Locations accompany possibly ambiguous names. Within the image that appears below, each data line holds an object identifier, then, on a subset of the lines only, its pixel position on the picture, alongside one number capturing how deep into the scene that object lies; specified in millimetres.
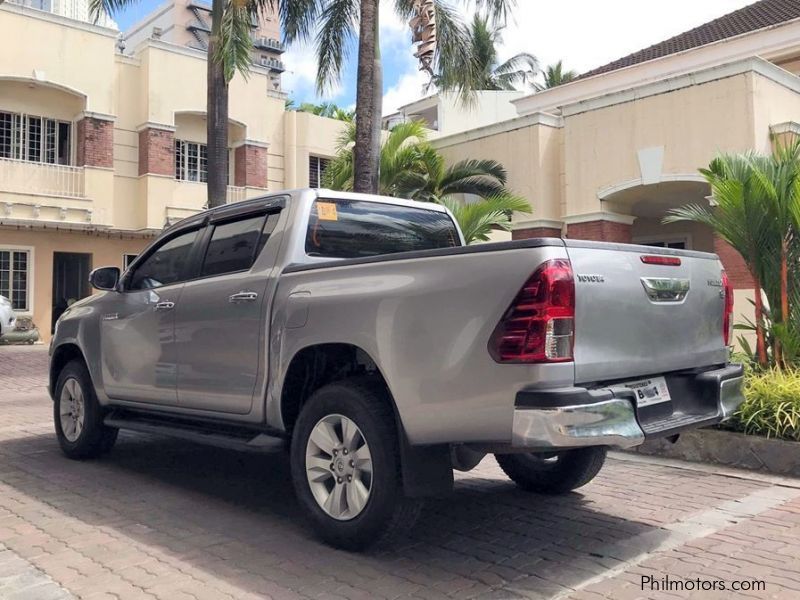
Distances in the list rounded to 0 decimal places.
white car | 18062
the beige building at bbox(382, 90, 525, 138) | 30391
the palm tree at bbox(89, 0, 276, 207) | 13227
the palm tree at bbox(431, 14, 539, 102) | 15352
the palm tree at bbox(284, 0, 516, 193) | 13180
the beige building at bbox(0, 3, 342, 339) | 20125
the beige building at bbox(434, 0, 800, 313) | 13172
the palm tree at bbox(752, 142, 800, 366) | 7074
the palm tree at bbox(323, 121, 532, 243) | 16375
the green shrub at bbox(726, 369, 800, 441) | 6285
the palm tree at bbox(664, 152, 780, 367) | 7211
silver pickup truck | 3559
